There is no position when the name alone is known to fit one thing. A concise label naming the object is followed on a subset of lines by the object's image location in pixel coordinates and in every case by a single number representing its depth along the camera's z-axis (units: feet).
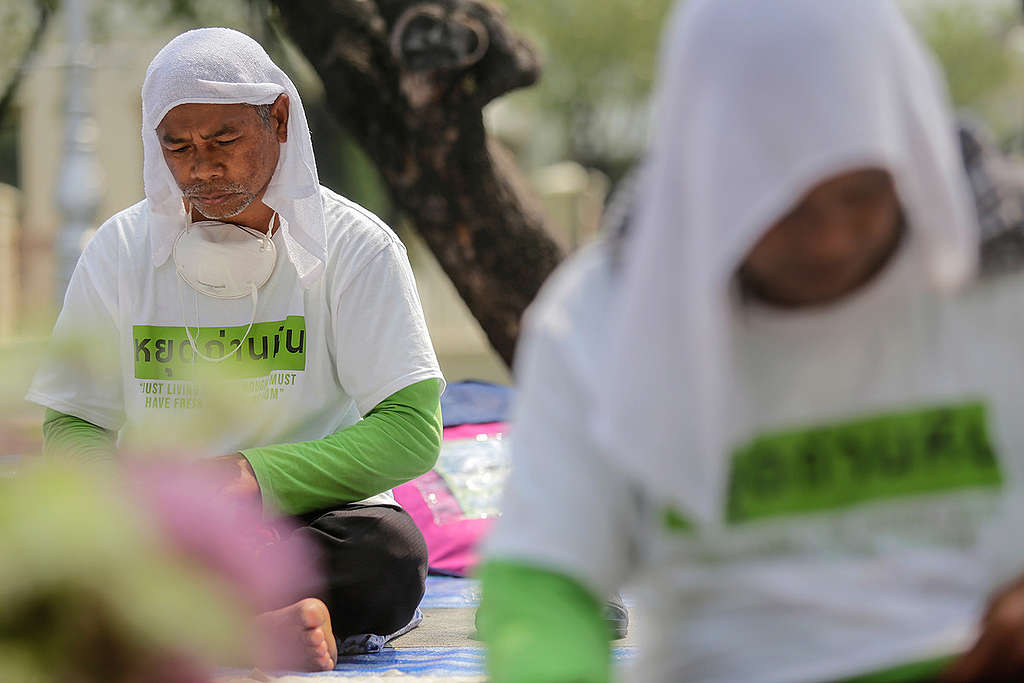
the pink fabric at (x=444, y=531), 28.53
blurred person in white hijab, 8.76
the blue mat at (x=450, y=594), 25.39
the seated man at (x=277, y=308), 19.58
